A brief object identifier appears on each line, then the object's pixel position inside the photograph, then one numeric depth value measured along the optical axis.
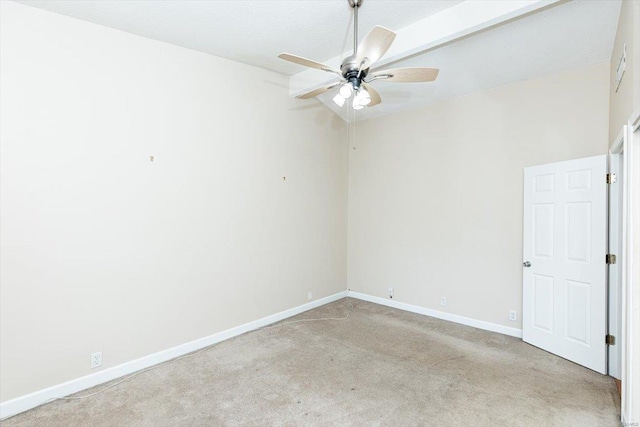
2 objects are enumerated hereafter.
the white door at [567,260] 3.07
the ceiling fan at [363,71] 2.21
